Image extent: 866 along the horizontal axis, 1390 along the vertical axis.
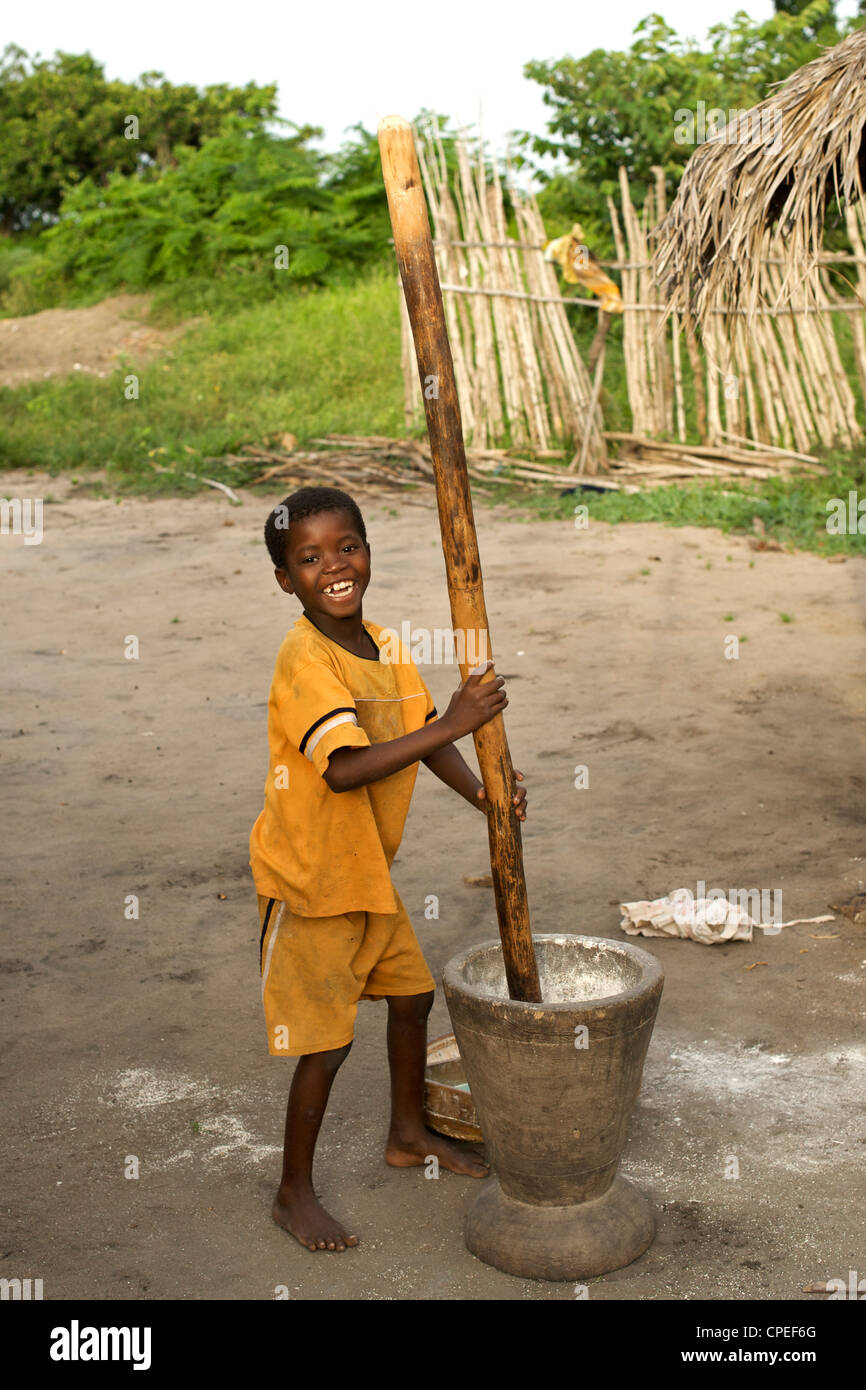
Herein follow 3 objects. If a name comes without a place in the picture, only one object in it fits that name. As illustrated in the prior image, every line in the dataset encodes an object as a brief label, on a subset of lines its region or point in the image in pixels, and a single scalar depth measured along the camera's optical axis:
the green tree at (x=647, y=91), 12.77
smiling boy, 2.41
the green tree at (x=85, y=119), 23.17
